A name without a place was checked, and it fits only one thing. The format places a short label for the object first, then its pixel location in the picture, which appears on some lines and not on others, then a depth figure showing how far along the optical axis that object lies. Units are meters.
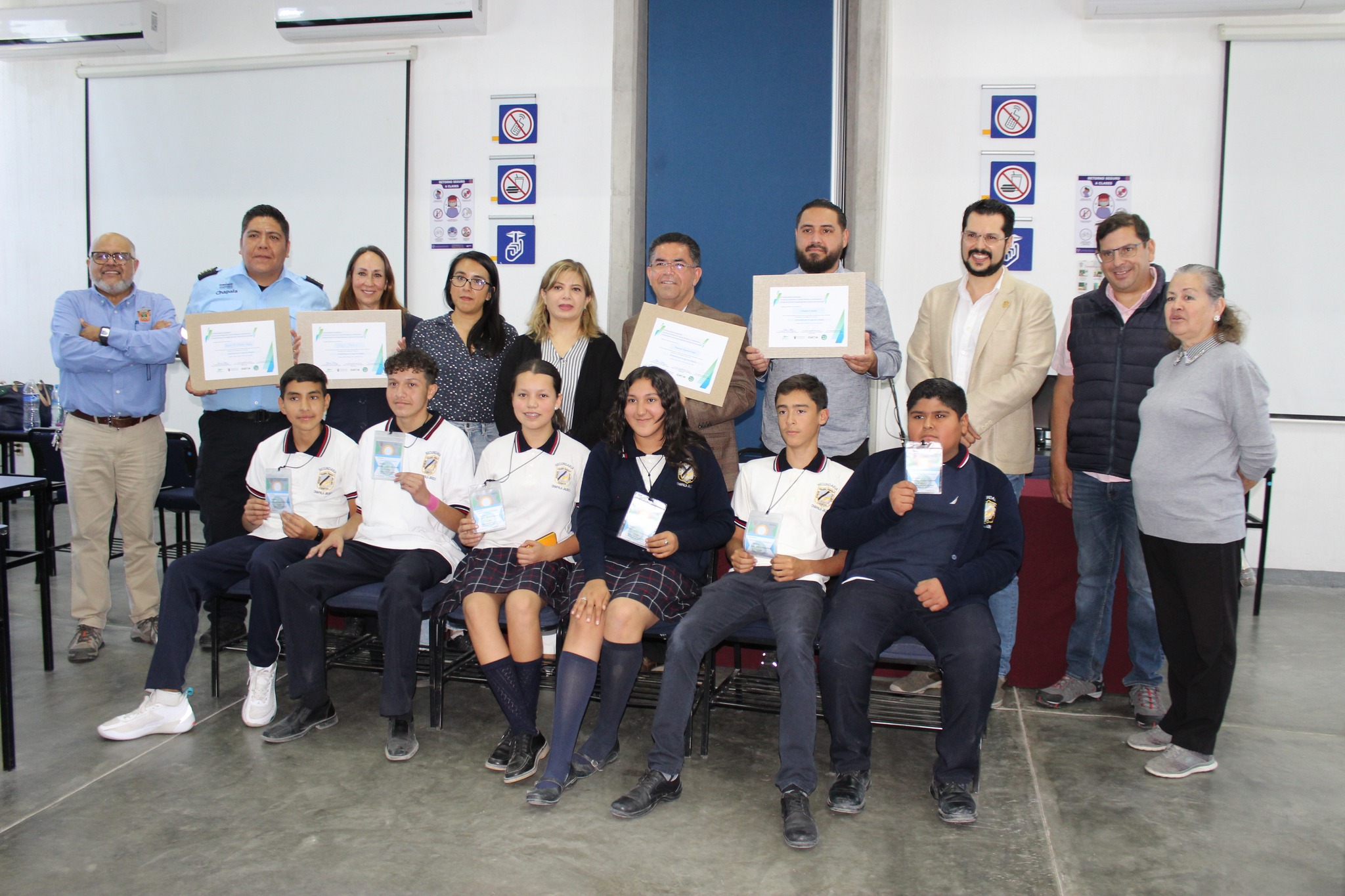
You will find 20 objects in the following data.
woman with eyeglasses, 3.58
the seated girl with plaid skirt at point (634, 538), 2.76
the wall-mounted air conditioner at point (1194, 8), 4.91
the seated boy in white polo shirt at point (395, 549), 2.98
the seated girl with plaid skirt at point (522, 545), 2.87
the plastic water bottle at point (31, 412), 5.56
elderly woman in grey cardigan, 2.73
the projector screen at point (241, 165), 6.00
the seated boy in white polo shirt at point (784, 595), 2.59
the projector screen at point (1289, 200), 5.05
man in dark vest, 3.12
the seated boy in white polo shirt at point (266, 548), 3.09
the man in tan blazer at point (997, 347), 3.21
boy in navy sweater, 2.61
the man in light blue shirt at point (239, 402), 3.76
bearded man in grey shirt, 3.40
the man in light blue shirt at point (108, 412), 3.77
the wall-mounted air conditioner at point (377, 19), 5.63
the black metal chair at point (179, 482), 4.59
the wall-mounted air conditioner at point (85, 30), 6.09
